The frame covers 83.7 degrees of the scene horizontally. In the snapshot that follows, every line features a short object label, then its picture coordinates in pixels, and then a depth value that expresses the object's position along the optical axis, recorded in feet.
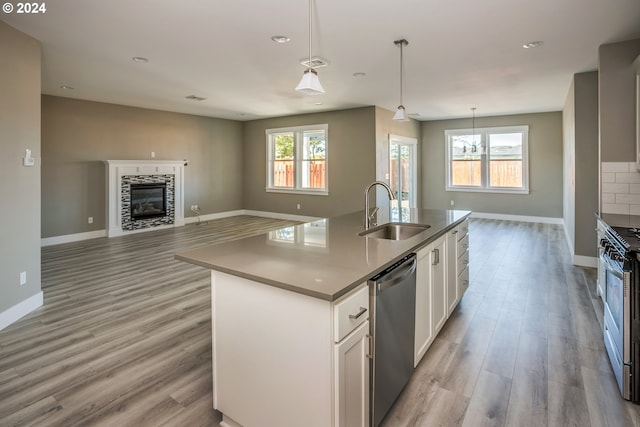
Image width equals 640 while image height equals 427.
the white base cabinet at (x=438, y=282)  7.44
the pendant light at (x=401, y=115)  13.60
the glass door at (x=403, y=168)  28.40
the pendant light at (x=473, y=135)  30.27
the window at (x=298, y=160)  28.35
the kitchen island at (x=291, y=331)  4.66
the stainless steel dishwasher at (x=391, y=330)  5.43
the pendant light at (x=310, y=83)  8.11
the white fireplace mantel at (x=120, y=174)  23.02
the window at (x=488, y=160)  28.78
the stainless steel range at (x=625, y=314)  6.47
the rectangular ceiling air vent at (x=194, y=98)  21.16
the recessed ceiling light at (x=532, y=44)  12.30
